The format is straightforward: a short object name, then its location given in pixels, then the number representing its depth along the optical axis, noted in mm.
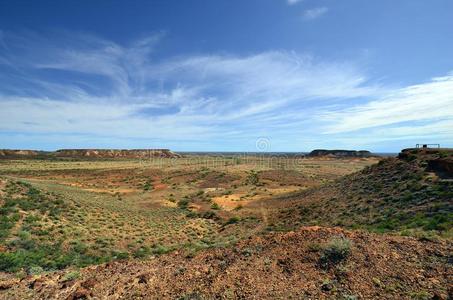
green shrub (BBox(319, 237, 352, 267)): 8094
